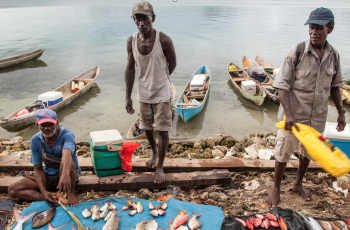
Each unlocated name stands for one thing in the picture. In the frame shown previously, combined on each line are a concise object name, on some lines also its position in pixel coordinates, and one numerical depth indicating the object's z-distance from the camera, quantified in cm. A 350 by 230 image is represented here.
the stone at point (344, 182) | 369
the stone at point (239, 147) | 576
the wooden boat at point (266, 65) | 1454
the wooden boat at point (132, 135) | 777
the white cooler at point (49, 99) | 1026
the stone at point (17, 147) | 613
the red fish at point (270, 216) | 278
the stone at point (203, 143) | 622
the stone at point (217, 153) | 539
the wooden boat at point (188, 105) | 959
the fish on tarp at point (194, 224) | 280
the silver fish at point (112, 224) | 279
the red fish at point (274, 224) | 271
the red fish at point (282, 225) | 266
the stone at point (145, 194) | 355
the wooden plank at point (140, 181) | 365
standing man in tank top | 324
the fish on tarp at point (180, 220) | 284
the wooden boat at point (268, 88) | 1145
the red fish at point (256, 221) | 269
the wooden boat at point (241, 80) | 1148
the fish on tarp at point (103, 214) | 303
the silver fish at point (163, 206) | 312
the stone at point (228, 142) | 629
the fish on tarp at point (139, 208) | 310
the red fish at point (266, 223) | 267
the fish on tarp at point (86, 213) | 303
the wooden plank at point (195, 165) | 411
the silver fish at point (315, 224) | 261
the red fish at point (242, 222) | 269
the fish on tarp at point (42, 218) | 285
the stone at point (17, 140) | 702
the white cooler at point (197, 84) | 1114
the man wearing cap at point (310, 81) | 265
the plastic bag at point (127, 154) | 369
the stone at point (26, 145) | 648
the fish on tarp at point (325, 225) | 263
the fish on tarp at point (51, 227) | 282
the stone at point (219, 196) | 350
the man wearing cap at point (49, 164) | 317
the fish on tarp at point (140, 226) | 279
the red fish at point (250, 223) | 265
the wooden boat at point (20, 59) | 1789
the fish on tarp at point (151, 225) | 282
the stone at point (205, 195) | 356
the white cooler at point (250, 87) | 1198
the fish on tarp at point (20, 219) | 280
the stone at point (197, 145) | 618
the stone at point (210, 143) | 621
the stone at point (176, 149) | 589
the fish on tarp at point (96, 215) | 299
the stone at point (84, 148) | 607
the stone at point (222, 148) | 568
